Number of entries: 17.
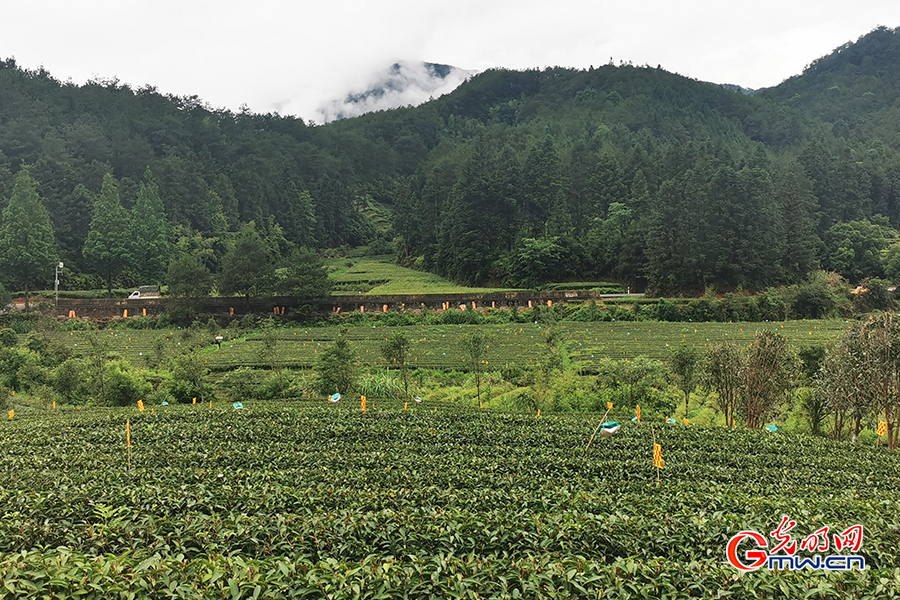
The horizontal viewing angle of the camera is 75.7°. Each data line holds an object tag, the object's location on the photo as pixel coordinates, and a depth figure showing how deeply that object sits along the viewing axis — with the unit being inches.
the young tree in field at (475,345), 1130.0
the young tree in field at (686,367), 1013.8
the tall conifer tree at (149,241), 2898.6
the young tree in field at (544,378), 1063.6
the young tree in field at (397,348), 1144.8
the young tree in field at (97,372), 1070.4
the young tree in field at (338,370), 1122.0
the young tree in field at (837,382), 751.7
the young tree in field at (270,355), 1306.6
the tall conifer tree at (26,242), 2452.0
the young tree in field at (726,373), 911.0
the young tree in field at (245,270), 2372.0
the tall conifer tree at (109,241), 2704.2
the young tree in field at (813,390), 879.6
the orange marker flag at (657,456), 483.9
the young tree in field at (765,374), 862.5
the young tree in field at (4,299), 2111.2
